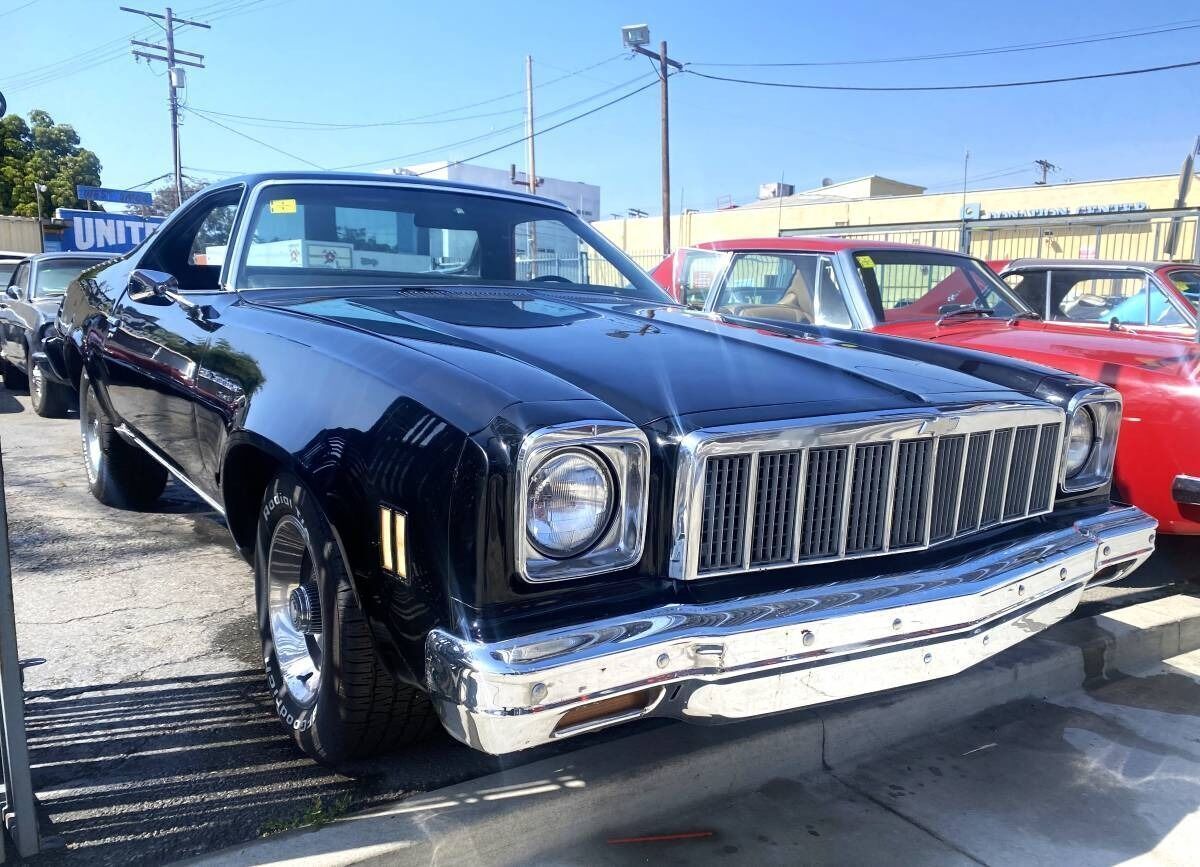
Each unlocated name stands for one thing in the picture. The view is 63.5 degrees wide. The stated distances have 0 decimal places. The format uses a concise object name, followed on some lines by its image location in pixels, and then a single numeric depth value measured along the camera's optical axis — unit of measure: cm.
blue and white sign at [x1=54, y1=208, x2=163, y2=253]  2798
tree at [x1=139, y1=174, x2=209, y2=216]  3844
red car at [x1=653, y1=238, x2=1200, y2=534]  398
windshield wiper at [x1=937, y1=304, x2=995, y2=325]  547
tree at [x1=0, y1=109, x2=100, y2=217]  3897
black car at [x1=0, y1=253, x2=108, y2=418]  795
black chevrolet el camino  186
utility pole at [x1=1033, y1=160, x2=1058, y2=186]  5609
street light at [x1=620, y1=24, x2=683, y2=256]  2372
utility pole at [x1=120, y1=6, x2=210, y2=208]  3334
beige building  1277
